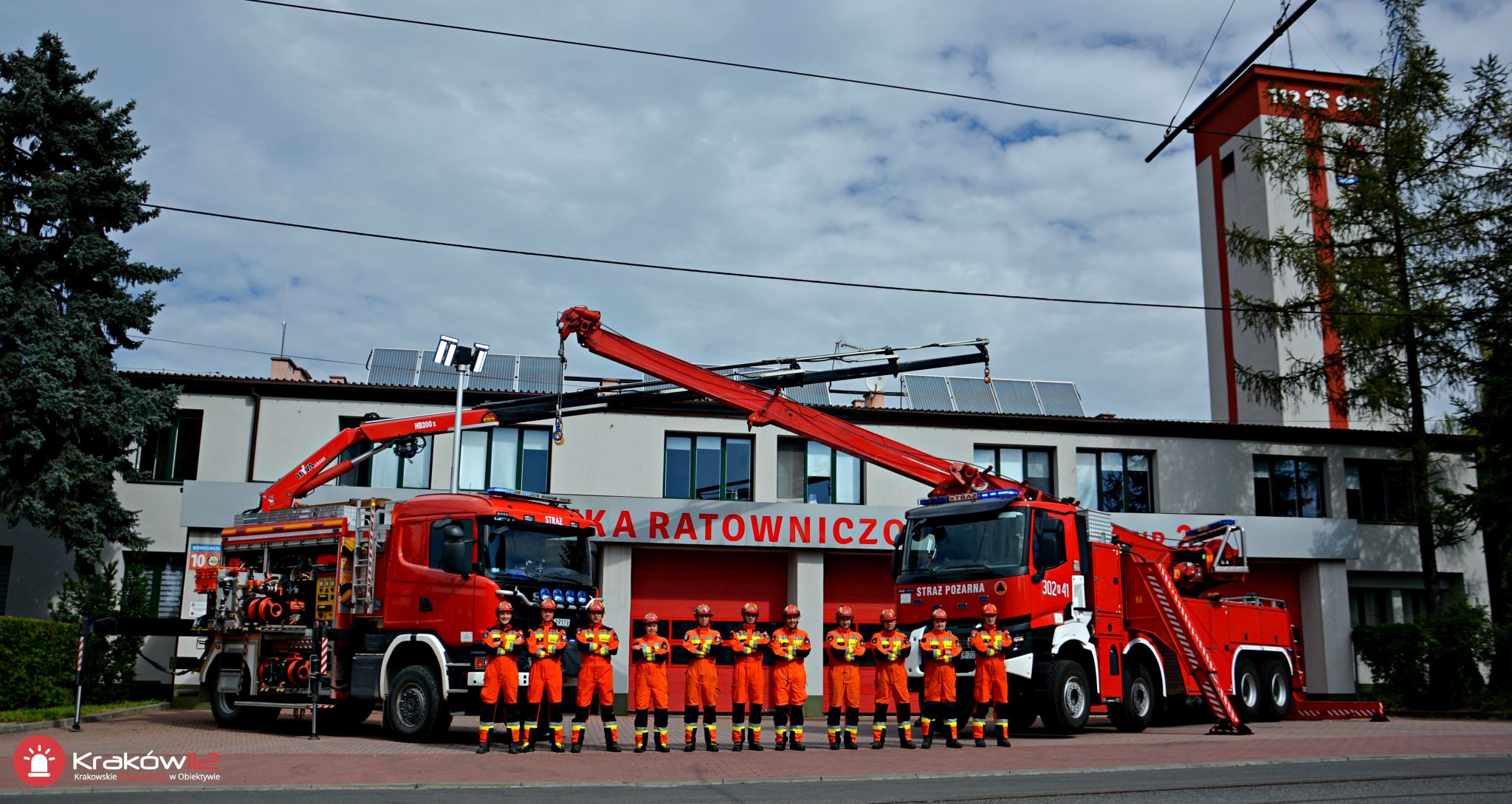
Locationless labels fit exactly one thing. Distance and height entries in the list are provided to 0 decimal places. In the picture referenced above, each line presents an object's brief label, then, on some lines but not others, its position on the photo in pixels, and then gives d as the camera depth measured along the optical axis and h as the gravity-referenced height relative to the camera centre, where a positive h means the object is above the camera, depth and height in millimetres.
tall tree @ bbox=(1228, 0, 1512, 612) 26359 +8885
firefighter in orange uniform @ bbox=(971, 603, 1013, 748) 14984 -656
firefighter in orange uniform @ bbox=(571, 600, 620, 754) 13836 -696
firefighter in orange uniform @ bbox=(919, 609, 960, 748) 14812 -655
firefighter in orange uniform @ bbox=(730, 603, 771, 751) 14180 -676
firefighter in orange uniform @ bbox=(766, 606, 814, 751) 14164 -676
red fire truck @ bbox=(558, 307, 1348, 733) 16141 +476
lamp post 20328 +4516
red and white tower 36250 +13466
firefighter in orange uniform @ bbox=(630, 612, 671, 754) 13898 -751
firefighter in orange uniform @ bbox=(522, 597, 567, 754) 13836 -586
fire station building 23406 +2833
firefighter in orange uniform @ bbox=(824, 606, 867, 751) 14445 -665
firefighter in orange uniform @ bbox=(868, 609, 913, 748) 14844 -685
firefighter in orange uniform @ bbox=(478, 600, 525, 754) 13805 -707
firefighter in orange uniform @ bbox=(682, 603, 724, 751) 14086 -767
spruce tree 21312 +5694
